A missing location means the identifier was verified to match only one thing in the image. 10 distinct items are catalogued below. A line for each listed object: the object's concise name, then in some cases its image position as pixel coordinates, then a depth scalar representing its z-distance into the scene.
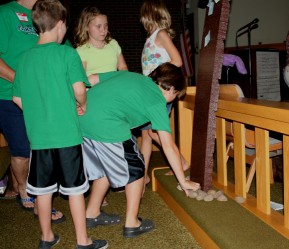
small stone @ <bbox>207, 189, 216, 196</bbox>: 2.05
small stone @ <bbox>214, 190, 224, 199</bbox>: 2.03
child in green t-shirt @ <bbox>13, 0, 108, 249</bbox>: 1.67
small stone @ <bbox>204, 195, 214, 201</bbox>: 2.01
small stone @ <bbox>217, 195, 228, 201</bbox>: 1.99
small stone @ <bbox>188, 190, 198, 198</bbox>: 2.06
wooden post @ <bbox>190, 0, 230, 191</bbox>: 1.91
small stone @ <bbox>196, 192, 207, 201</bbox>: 2.04
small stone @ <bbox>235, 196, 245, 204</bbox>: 1.98
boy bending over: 1.85
